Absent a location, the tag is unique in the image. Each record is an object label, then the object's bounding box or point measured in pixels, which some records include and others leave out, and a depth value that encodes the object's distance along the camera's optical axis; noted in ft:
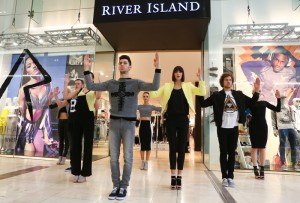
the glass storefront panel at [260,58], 14.64
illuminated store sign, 12.74
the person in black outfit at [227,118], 9.21
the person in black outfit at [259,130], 11.46
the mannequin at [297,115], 15.24
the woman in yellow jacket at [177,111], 8.54
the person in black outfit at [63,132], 13.94
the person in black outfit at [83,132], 9.11
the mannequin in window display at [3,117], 17.34
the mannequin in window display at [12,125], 17.63
